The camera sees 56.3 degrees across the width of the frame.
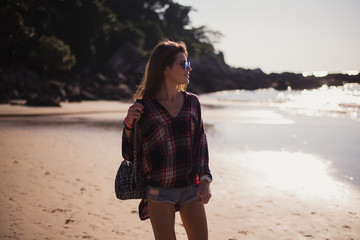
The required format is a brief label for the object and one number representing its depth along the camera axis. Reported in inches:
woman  93.4
